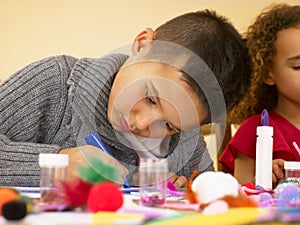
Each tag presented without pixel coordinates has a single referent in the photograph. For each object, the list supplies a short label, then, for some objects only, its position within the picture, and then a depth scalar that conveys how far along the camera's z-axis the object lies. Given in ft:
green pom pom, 3.09
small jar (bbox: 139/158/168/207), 3.19
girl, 6.04
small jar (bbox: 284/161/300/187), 4.15
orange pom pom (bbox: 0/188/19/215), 2.74
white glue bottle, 4.34
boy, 4.29
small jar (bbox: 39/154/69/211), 3.07
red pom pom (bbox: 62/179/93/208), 2.84
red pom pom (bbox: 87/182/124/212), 2.79
